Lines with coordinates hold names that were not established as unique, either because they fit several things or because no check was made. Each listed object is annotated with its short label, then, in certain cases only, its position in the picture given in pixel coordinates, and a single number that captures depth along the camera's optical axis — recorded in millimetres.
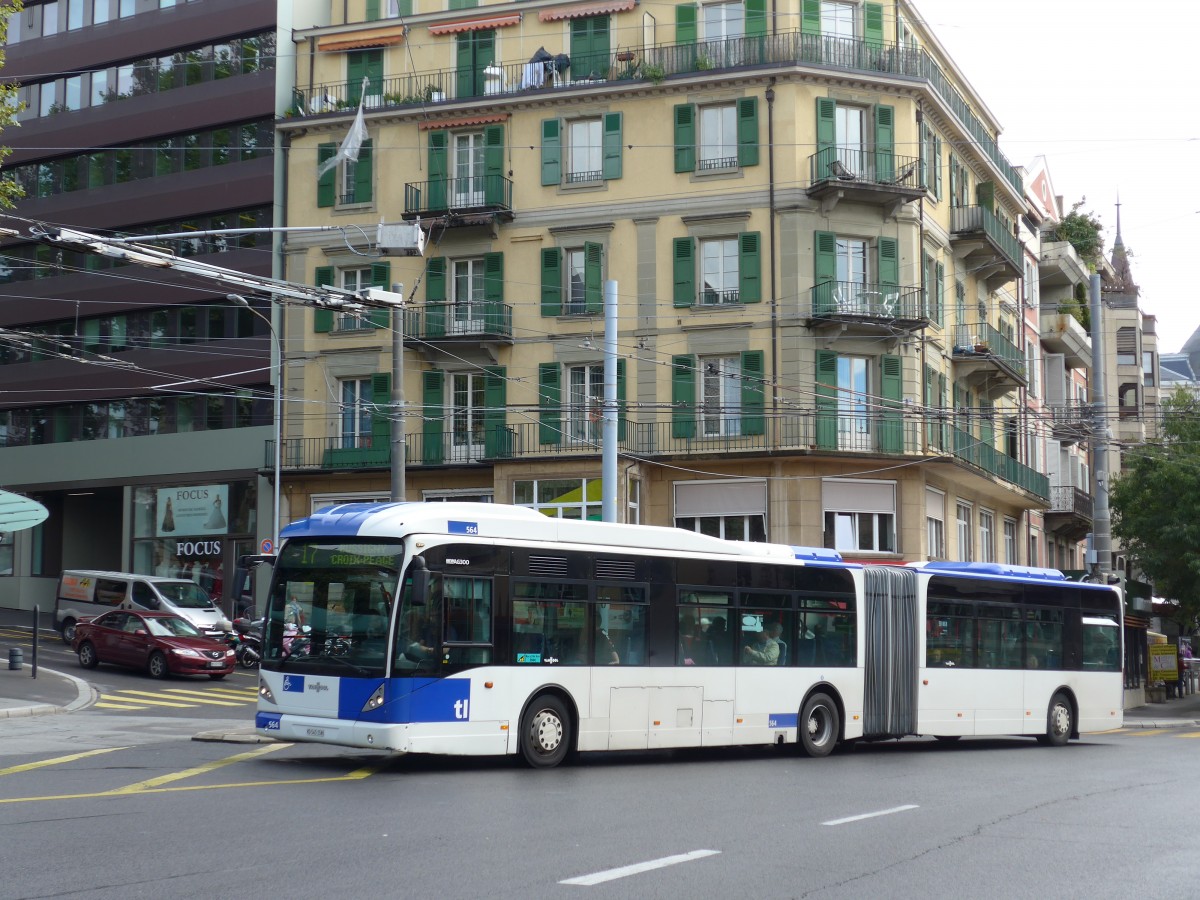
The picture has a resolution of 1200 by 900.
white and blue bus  16062
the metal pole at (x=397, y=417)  26156
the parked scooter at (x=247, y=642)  36000
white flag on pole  29594
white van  36906
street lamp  42128
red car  32719
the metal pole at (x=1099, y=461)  34281
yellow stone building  38531
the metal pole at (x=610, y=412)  27016
